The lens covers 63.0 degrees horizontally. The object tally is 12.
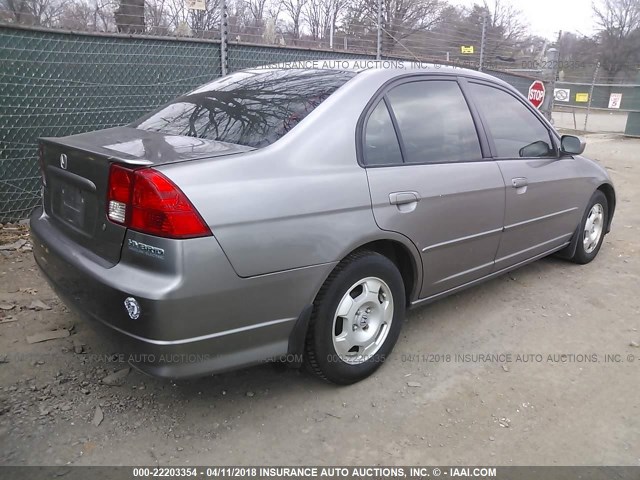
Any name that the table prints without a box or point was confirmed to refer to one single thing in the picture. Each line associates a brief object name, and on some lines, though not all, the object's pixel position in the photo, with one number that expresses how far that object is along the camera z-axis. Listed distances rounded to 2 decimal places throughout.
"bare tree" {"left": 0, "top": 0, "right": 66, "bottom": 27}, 5.83
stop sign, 10.62
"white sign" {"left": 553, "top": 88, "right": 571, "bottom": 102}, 22.19
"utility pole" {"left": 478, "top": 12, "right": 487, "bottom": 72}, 10.42
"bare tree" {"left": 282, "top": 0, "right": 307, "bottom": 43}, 11.24
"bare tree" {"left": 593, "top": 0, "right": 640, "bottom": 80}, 48.91
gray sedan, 2.17
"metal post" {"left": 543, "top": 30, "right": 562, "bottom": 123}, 11.59
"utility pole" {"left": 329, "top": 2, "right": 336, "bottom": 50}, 8.64
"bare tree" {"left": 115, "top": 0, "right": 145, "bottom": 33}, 6.69
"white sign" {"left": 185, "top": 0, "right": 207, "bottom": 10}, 6.02
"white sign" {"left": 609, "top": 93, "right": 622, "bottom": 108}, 24.27
